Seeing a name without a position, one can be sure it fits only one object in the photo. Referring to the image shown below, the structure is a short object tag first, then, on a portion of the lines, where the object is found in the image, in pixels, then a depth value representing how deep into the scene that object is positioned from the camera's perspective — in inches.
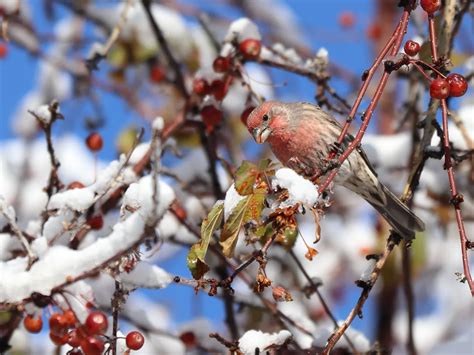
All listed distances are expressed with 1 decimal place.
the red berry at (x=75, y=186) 258.1
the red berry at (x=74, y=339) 203.3
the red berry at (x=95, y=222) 265.4
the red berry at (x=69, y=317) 206.2
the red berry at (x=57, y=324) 208.2
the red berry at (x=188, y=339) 300.2
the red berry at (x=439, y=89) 197.3
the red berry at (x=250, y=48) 289.4
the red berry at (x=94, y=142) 297.1
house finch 305.9
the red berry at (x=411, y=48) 200.5
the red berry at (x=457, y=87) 203.2
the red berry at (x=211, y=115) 293.0
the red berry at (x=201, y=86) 289.4
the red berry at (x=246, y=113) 294.5
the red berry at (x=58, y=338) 212.5
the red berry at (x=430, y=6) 202.4
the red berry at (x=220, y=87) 290.2
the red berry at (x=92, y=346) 201.0
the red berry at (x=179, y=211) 282.4
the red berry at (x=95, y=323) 200.5
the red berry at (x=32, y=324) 234.7
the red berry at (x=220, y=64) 288.2
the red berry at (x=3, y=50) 438.6
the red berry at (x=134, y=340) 203.9
